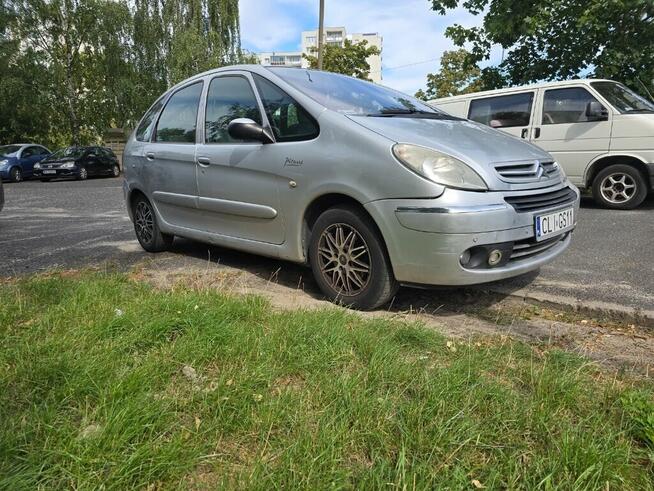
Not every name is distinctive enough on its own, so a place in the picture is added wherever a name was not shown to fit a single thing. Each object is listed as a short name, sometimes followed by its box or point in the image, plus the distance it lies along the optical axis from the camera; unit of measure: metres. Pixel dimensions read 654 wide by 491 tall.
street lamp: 20.03
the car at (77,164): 19.83
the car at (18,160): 19.56
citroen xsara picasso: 2.88
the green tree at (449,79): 35.31
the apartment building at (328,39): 104.31
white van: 7.18
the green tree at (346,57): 33.53
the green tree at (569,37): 10.03
